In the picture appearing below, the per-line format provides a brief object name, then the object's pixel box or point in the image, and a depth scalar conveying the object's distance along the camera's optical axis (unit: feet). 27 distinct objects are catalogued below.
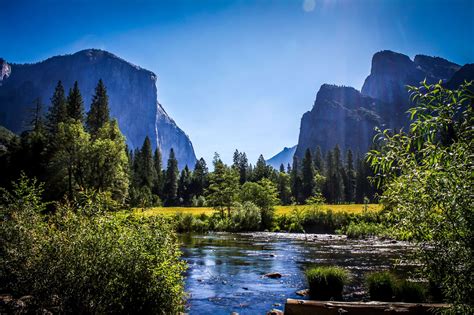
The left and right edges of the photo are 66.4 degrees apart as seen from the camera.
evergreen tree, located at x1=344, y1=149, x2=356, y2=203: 435.12
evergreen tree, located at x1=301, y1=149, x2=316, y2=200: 410.10
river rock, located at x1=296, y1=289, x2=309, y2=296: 55.37
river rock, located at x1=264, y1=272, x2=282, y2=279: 71.65
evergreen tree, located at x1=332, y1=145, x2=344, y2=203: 415.23
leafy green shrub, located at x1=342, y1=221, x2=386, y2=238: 157.79
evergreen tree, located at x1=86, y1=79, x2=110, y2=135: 233.35
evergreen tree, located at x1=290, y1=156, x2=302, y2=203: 411.68
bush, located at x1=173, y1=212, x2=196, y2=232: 186.09
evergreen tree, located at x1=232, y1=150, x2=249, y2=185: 444.51
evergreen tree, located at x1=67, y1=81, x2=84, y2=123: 238.27
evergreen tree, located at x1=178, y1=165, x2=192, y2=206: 445.78
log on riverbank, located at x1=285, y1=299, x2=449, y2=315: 34.34
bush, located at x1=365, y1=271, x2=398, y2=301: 48.85
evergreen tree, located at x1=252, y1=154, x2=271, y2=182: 415.23
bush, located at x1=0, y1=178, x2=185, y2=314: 27.63
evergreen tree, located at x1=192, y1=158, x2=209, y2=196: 445.42
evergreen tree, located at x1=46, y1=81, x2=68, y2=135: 236.04
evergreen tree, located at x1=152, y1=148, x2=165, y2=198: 406.21
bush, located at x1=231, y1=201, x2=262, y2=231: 202.49
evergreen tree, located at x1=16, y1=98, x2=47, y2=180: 208.48
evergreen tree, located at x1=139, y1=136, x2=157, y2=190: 361.92
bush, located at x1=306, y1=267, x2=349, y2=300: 53.06
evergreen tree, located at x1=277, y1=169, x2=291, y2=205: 402.89
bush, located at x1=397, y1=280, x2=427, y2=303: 46.55
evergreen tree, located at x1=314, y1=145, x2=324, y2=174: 503.20
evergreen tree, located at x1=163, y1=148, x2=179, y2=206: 426.51
